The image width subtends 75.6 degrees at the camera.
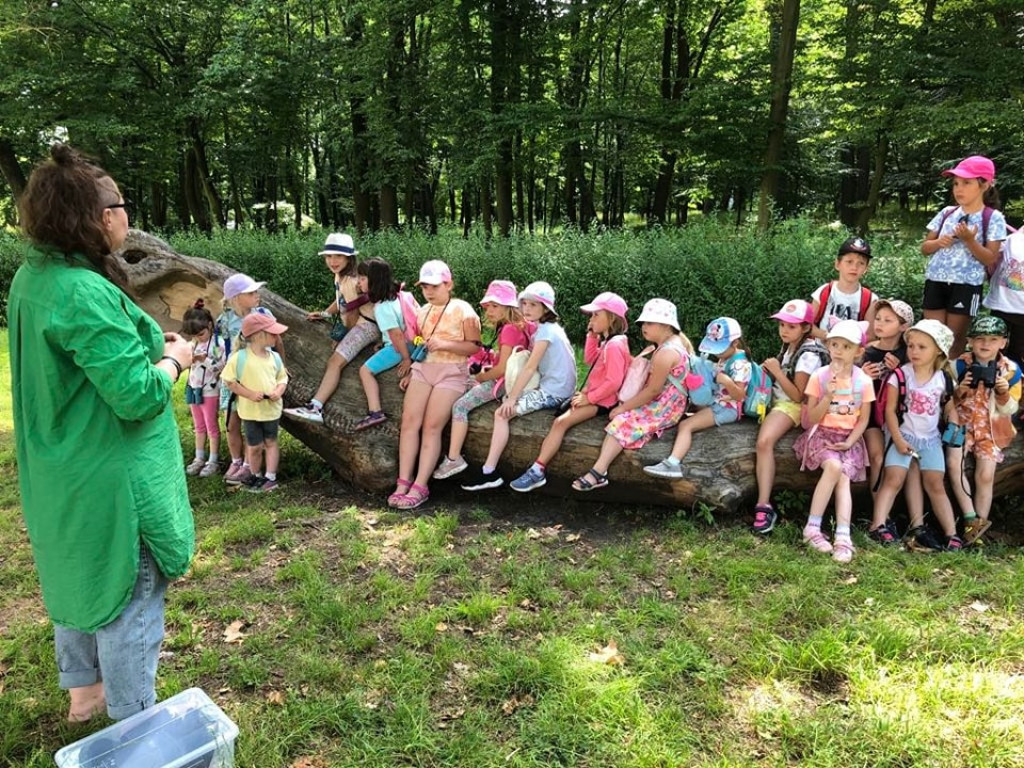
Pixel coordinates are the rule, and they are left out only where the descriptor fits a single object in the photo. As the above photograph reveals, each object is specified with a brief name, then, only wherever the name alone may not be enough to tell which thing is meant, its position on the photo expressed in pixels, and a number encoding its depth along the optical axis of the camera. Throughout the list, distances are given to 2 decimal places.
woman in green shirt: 2.02
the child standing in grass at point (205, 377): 5.59
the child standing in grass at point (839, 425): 4.13
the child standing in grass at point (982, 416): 4.26
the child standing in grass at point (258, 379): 5.06
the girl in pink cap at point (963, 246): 4.49
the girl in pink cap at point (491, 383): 4.95
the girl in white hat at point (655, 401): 4.47
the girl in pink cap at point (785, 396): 4.41
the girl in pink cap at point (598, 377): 4.62
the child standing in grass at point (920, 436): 4.20
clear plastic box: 2.24
